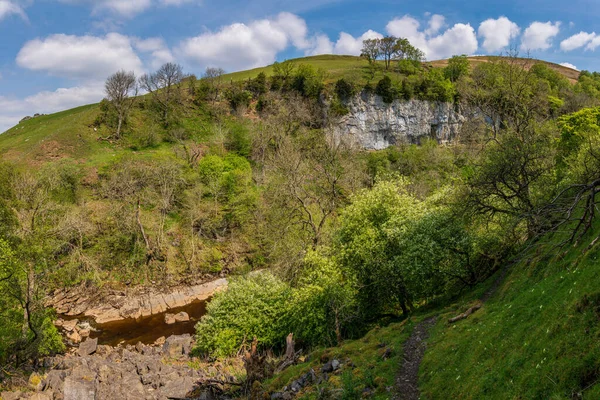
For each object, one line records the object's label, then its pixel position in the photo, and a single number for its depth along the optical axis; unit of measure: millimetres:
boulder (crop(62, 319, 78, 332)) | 35469
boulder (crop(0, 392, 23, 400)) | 19567
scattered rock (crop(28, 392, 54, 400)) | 19719
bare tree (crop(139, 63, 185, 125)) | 78438
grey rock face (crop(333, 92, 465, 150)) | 88500
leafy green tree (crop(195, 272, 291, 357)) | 27672
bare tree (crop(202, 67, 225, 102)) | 86831
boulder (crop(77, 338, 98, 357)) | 29725
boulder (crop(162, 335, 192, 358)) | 29536
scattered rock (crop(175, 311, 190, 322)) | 38188
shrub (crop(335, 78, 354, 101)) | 87812
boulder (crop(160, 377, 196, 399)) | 20956
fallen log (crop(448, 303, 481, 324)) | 19677
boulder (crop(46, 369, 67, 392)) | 21200
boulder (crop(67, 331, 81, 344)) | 34009
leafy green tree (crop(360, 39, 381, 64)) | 109875
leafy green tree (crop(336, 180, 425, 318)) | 26000
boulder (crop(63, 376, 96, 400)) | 20141
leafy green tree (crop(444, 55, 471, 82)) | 104188
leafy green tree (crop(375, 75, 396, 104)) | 89188
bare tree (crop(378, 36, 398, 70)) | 108062
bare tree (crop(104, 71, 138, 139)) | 70188
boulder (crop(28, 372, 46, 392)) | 21144
